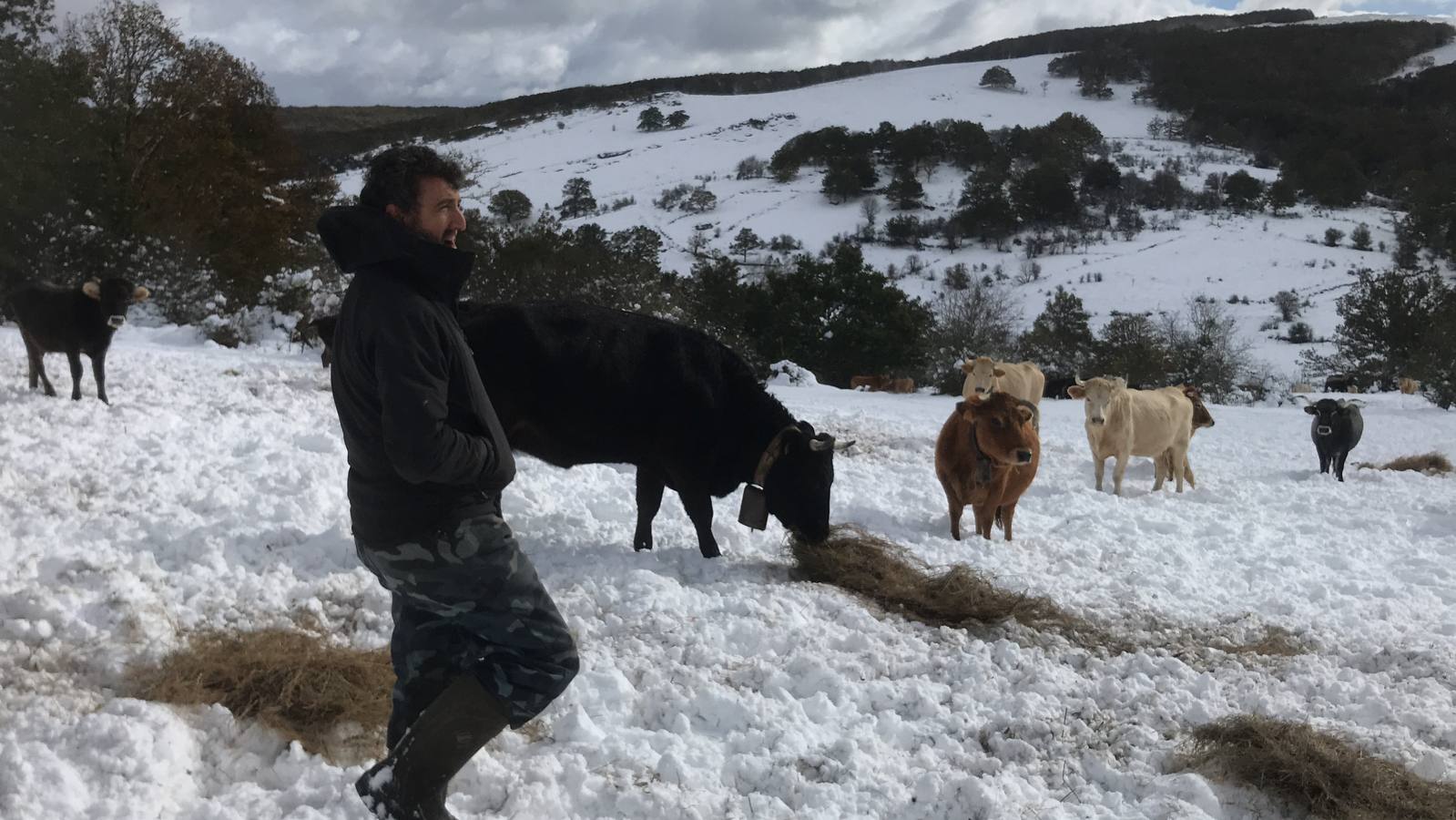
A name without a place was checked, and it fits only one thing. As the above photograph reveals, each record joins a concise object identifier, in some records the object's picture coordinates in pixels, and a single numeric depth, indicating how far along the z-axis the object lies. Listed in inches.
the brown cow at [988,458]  274.5
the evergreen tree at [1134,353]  1241.4
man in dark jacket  94.8
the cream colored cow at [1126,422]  384.8
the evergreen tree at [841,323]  1314.0
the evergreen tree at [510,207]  1422.2
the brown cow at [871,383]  1114.7
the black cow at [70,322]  330.6
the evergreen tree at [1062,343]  1437.0
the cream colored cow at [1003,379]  448.8
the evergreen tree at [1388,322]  1421.0
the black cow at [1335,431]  463.2
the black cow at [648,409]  213.6
